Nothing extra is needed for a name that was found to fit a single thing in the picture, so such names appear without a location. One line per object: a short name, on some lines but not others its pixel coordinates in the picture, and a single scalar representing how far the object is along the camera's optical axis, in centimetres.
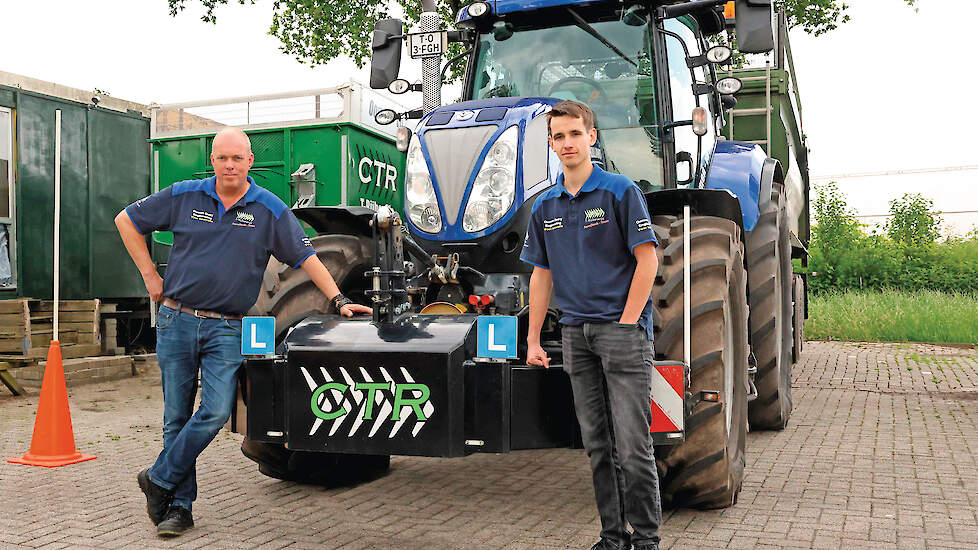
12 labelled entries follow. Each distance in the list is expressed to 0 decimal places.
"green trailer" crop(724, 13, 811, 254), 952
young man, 359
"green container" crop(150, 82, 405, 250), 1062
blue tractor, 394
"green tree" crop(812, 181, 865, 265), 2405
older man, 429
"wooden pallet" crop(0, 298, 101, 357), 1007
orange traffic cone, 594
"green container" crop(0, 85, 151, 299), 1071
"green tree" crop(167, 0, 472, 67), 1769
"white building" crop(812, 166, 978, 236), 4153
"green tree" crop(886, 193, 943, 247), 2864
